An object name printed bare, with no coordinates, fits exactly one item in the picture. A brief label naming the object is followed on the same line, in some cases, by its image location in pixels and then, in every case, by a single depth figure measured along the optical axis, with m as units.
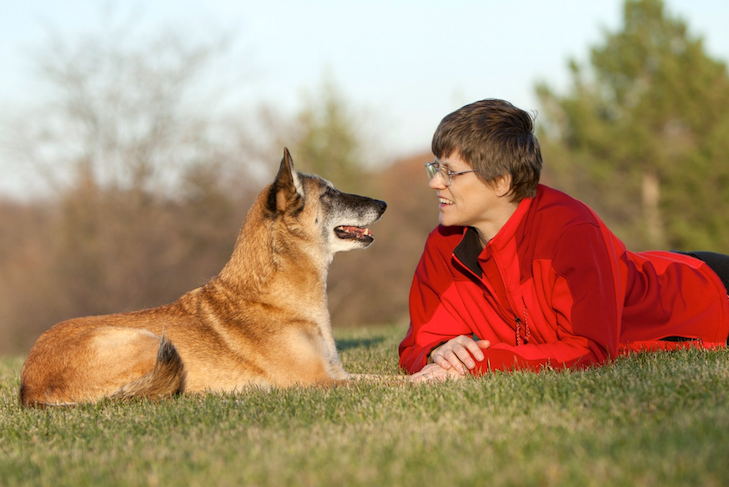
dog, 4.68
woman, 4.28
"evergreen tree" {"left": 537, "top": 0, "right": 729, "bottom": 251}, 33.44
